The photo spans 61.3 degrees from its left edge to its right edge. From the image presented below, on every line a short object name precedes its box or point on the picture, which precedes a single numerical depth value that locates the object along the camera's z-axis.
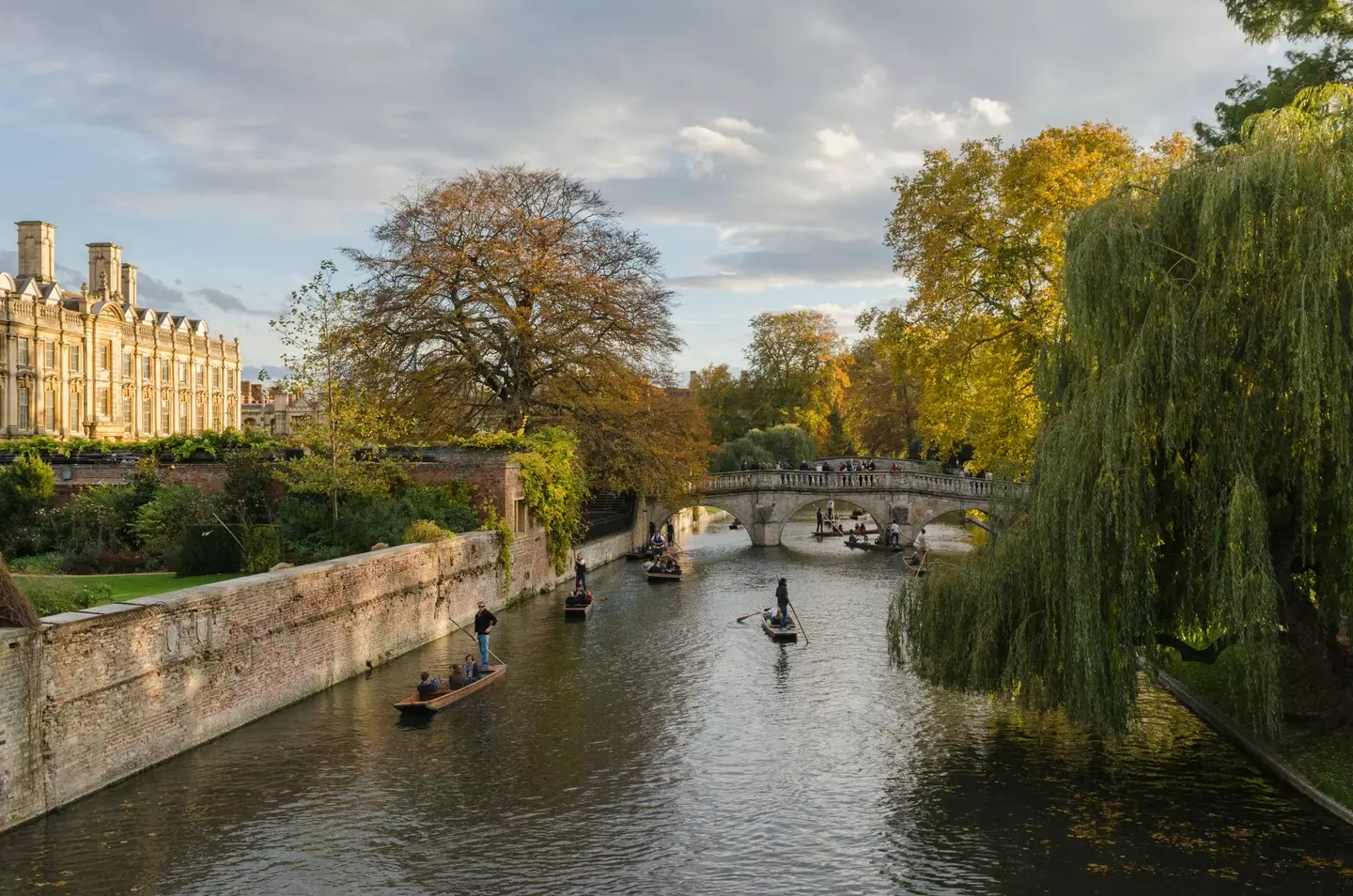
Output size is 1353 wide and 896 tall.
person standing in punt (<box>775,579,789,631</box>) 24.52
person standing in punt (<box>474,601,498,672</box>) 20.52
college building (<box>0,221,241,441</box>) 65.38
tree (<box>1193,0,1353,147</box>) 20.53
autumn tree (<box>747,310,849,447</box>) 76.81
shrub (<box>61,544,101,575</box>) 24.48
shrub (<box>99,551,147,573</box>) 24.64
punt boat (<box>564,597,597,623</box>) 27.33
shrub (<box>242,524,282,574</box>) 23.41
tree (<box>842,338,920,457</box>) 77.31
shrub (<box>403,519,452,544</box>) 24.81
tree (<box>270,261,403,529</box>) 26.00
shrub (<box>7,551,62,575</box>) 24.23
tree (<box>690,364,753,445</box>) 77.50
